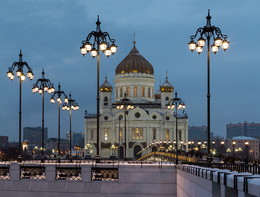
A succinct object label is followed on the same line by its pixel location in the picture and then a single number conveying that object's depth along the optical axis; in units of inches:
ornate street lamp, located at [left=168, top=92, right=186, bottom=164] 1991.8
